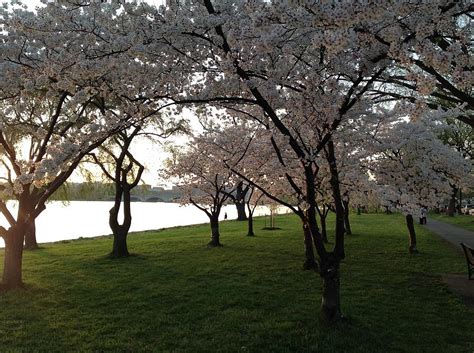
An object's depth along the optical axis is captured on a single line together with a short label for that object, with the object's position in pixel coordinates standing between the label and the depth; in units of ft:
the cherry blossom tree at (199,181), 67.26
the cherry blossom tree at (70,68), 20.38
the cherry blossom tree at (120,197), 56.18
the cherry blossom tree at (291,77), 20.34
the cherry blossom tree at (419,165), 50.78
